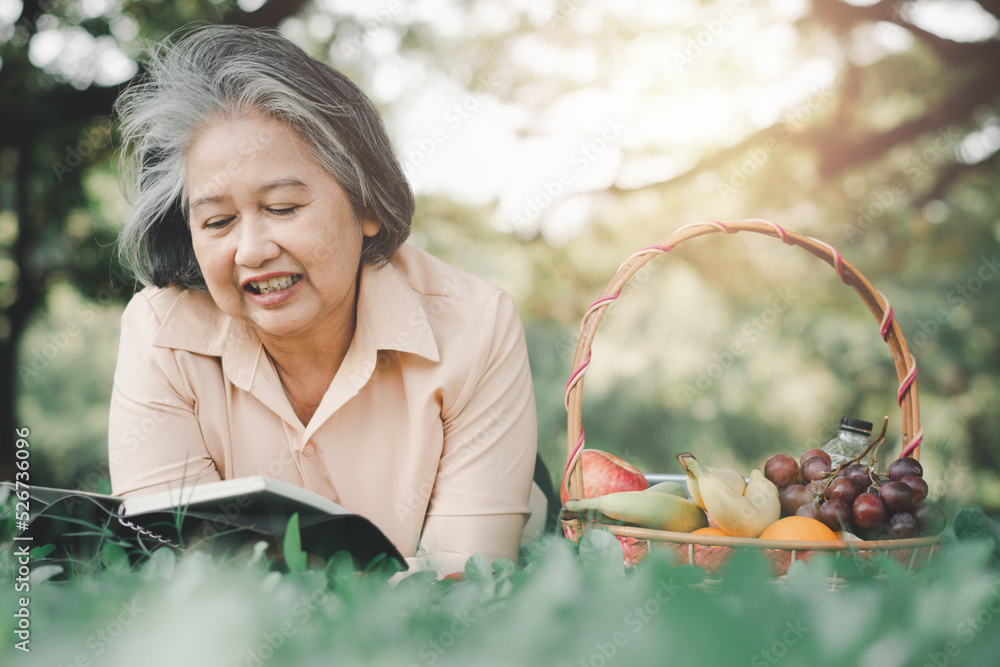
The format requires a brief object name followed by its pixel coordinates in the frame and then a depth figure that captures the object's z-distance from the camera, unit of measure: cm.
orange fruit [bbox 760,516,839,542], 148
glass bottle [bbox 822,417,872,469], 192
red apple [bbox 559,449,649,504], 185
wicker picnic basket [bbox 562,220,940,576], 175
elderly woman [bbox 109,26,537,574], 181
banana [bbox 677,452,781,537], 157
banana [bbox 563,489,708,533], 161
